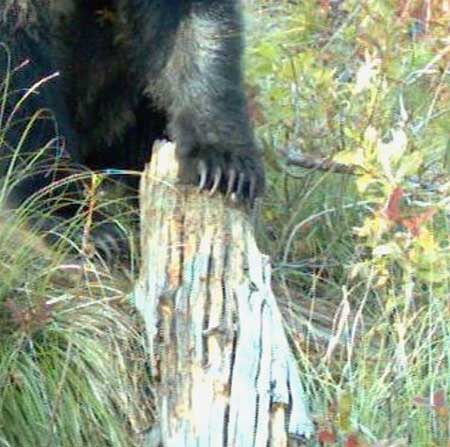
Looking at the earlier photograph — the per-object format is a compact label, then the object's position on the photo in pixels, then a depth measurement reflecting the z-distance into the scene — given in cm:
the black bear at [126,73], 807
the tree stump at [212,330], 663
